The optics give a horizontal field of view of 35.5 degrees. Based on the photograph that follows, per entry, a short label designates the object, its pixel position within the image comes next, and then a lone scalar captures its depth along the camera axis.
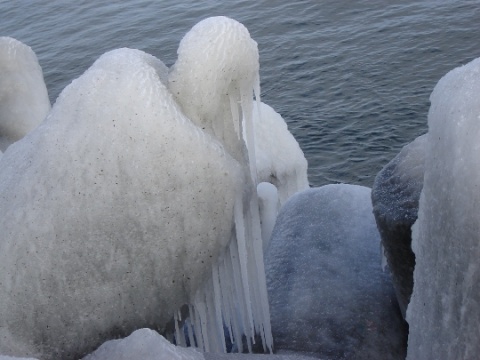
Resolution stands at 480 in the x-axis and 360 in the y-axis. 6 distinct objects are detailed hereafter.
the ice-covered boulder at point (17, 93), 7.34
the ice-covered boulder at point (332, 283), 4.61
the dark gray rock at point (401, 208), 4.36
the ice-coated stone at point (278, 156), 7.57
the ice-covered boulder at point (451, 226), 3.26
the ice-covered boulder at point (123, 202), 3.77
